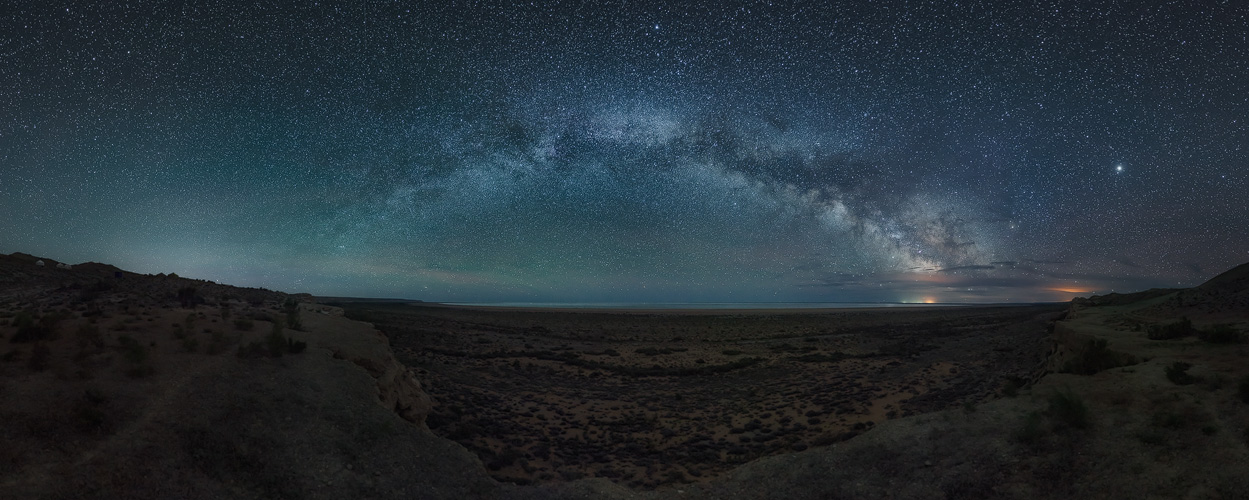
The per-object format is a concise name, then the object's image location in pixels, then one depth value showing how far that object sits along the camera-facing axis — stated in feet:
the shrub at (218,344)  40.52
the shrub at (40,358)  30.39
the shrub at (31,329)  34.14
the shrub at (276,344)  42.83
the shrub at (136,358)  32.68
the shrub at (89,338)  34.71
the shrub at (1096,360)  38.01
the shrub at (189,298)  62.74
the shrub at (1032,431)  28.68
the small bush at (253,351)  41.00
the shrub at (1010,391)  39.12
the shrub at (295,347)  44.91
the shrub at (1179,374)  30.37
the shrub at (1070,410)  28.66
